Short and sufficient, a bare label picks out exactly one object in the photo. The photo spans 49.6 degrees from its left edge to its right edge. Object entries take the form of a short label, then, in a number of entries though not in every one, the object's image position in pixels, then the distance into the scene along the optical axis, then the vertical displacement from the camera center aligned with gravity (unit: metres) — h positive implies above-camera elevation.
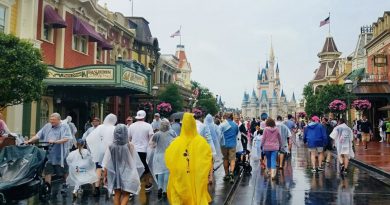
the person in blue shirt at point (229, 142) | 11.23 -0.43
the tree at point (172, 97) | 38.53 +2.64
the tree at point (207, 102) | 68.69 +4.02
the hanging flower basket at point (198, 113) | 12.39 +0.37
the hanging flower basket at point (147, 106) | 32.38 +1.50
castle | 172.12 +12.38
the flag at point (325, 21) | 54.41 +13.60
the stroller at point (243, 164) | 12.84 -1.20
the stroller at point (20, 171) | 6.90 -0.80
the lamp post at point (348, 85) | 21.44 +2.11
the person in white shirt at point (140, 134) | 9.41 -0.19
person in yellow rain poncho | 5.62 -0.55
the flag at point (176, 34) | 52.34 +11.52
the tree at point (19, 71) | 14.84 +1.94
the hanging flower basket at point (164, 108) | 27.54 +1.14
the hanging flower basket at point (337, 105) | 26.86 +1.35
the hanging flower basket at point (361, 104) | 28.91 +1.52
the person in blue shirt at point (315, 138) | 13.39 -0.38
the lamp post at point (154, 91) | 26.82 +2.25
